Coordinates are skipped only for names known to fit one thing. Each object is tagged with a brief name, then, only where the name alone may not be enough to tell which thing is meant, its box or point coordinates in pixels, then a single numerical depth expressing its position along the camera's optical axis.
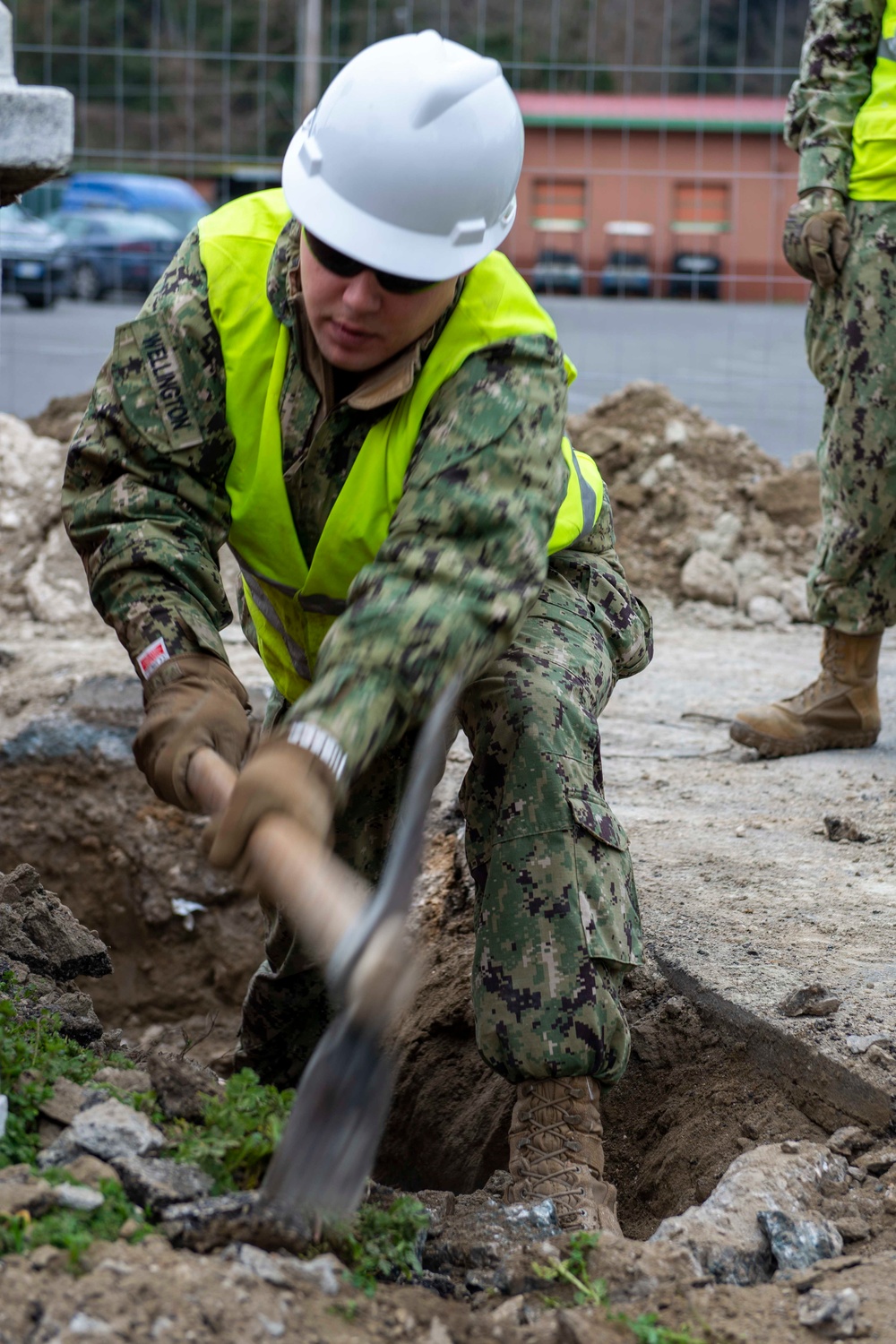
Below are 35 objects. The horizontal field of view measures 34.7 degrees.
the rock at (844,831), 3.50
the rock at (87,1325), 1.50
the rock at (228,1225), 1.71
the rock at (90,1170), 1.77
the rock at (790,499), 6.45
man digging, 2.06
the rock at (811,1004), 2.58
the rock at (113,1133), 1.83
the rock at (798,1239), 2.02
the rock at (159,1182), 1.75
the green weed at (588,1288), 1.73
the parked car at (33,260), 8.61
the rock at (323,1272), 1.69
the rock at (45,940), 2.74
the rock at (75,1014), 2.41
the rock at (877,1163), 2.25
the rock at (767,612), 6.04
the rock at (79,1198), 1.71
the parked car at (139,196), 10.46
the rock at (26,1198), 1.69
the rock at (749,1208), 2.02
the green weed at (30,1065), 1.89
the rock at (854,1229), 2.07
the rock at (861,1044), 2.46
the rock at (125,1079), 2.03
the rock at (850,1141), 2.32
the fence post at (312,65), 8.15
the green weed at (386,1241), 1.85
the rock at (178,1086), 1.99
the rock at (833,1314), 1.78
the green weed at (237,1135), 1.85
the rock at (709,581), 6.16
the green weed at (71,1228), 1.63
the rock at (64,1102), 1.93
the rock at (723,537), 6.32
